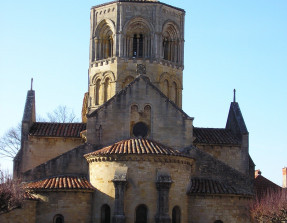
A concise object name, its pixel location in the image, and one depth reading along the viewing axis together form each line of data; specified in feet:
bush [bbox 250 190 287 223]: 125.49
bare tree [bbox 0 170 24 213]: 118.21
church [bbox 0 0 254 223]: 126.52
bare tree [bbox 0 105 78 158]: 201.16
